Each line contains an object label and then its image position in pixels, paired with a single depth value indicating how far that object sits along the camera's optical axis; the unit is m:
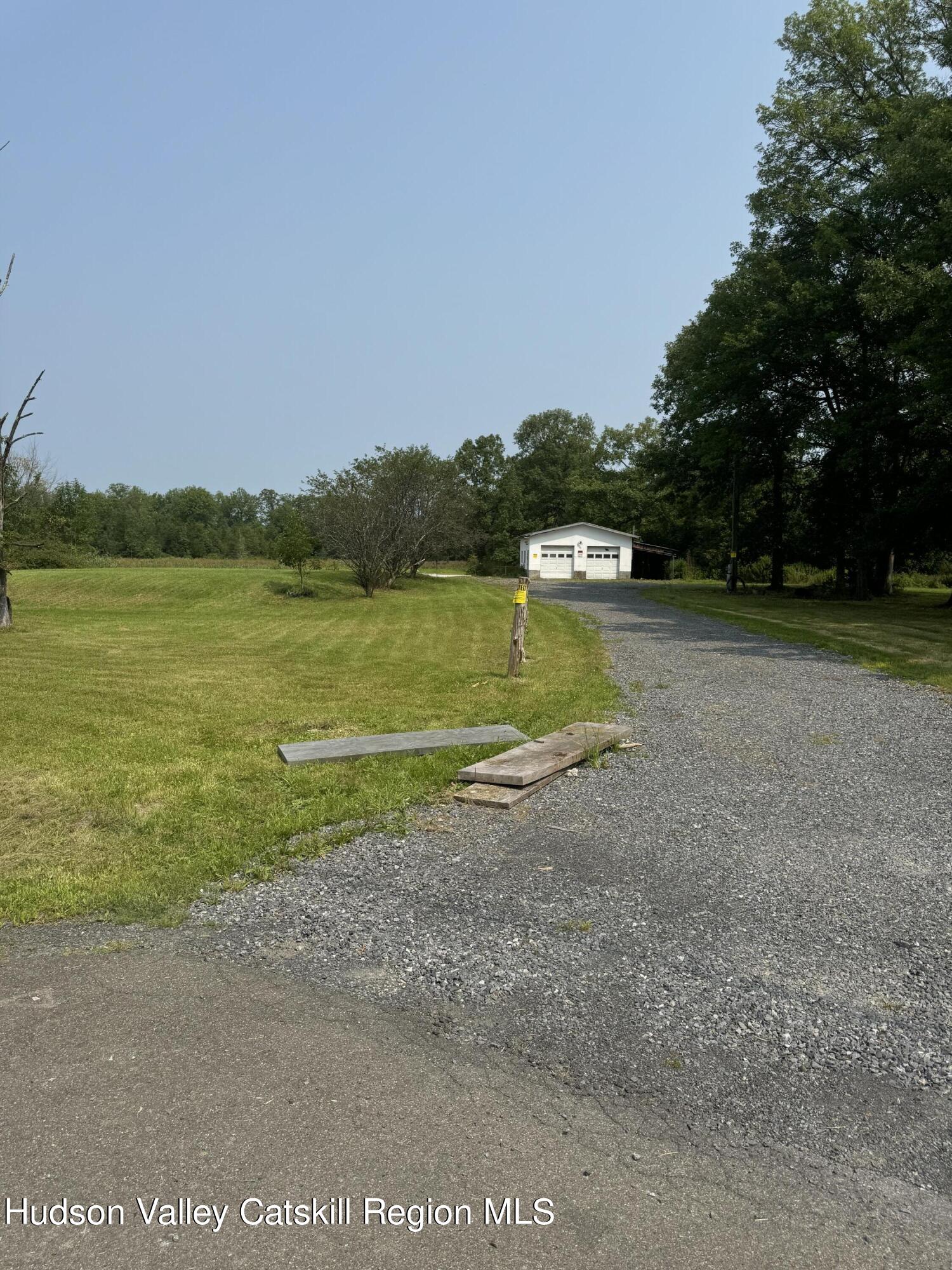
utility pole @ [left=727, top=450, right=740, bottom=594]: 38.53
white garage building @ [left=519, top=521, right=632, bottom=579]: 56.81
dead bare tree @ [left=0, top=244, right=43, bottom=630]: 18.41
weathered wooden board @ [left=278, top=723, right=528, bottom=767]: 7.64
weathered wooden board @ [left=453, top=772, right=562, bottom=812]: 6.45
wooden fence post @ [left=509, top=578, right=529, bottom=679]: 12.65
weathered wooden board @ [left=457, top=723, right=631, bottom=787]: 6.92
